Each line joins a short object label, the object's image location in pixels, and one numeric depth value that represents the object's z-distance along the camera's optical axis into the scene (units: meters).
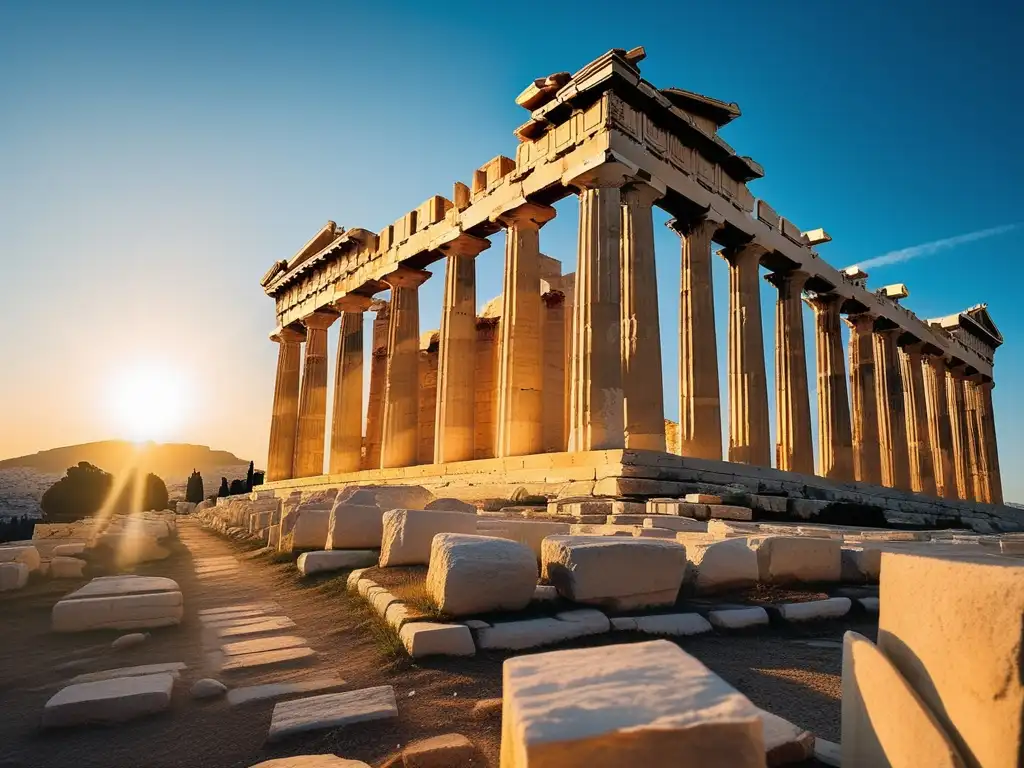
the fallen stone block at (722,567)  5.26
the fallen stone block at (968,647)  1.50
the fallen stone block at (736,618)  4.48
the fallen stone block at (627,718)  1.49
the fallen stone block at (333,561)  6.93
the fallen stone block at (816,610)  4.76
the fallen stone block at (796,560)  5.53
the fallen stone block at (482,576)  4.21
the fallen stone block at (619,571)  4.47
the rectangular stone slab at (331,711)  2.91
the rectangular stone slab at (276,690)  3.46
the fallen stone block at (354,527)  7.31
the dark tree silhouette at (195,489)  42.03
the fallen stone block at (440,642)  3.76
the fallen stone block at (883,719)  1.65
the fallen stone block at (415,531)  6.02
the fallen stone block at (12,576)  7.03
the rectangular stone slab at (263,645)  4.46
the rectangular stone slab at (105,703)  3.24
